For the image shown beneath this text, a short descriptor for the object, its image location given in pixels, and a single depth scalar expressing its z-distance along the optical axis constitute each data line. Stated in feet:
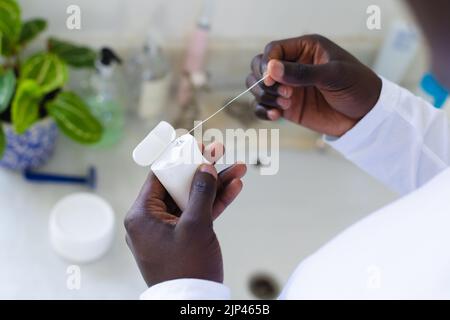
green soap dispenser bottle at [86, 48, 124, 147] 3.05
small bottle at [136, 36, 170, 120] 3.05
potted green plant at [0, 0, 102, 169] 2.51
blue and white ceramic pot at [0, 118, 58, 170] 2.74
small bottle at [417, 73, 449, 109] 2.64
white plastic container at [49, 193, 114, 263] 2.69
